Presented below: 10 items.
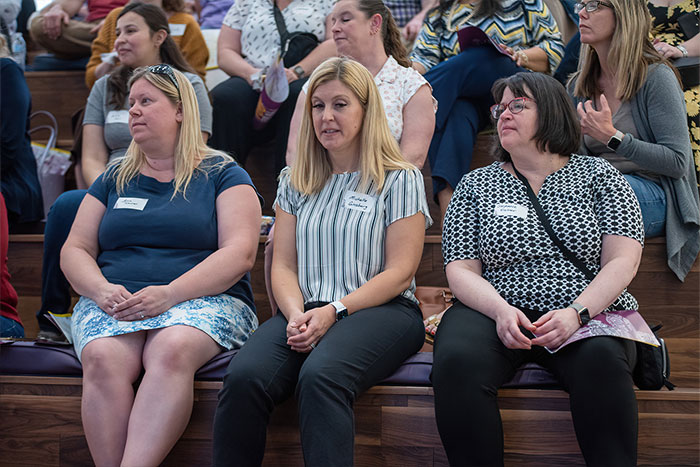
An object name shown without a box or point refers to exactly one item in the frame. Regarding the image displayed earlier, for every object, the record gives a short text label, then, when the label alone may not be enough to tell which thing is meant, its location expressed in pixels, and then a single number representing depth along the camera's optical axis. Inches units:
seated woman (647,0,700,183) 221.6
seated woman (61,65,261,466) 157.6
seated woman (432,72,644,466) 143.6
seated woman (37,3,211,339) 254.8
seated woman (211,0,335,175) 270.2
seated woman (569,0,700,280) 202.4
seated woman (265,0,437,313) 218.8
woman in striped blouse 148.3
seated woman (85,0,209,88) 304.3
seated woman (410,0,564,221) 244.2
